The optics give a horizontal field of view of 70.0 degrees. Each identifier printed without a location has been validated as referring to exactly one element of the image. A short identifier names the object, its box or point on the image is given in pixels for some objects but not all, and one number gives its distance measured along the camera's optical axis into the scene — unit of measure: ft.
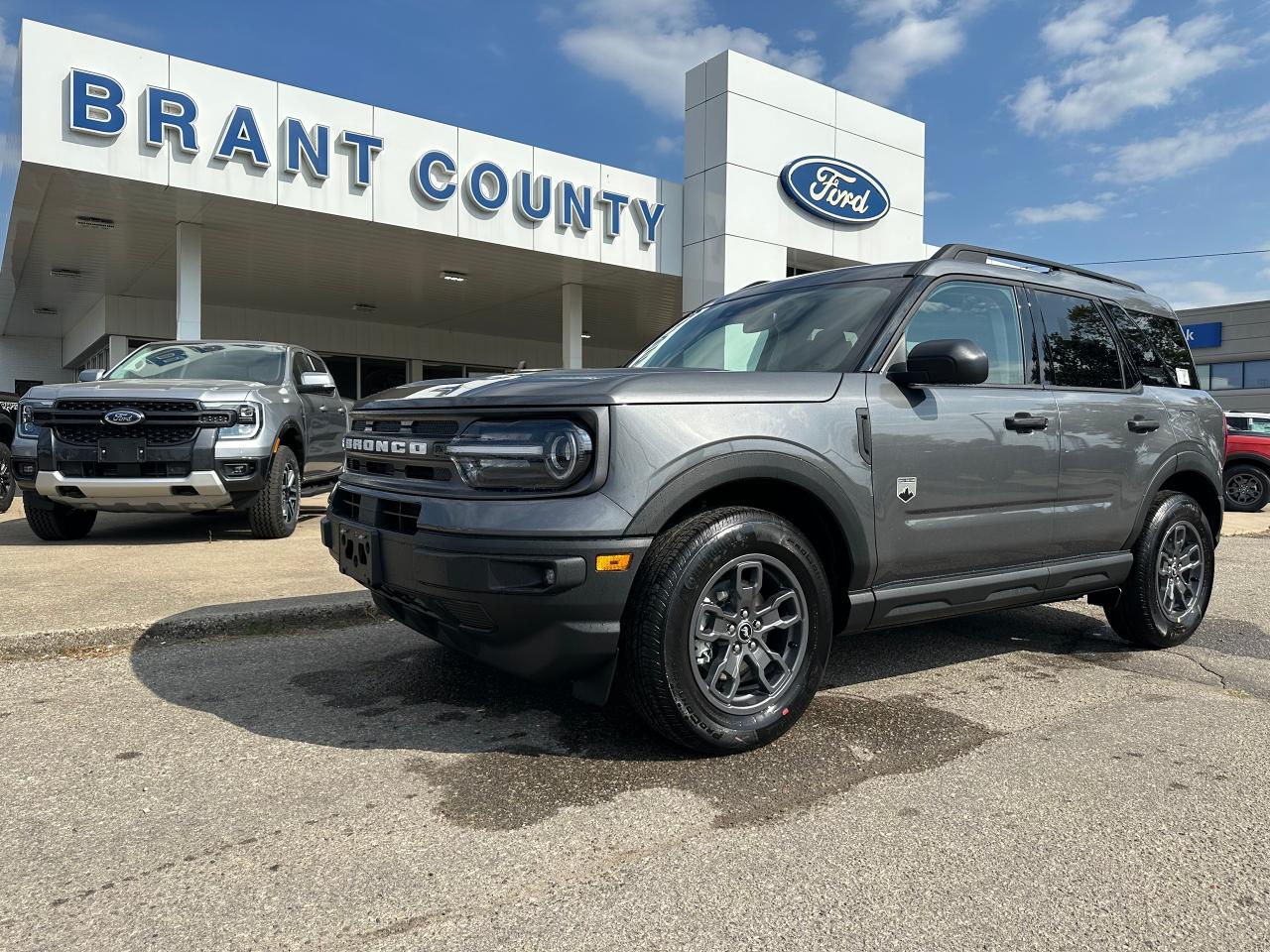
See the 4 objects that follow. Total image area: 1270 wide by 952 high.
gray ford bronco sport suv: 9.16
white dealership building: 37.37
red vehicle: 49.08
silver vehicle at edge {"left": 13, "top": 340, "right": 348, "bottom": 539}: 22.45
